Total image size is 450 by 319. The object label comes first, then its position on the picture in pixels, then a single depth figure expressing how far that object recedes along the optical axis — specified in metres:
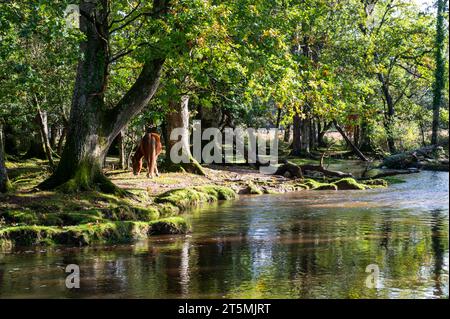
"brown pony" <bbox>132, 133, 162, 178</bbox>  23.81
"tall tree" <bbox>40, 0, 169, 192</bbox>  16.72
